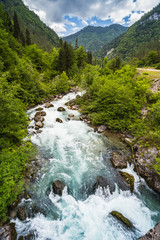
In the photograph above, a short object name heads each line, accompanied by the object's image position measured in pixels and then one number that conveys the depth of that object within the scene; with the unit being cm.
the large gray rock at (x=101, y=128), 1470
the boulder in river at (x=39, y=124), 1455
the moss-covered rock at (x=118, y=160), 949
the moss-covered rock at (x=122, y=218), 609
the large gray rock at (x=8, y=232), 493
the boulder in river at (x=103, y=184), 784
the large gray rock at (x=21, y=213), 596
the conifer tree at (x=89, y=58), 5756
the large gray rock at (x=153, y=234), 480
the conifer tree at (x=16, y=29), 4049
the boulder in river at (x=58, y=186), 742
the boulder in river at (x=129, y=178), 800
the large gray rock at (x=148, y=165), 805
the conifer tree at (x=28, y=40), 4502
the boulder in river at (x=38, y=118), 1582
